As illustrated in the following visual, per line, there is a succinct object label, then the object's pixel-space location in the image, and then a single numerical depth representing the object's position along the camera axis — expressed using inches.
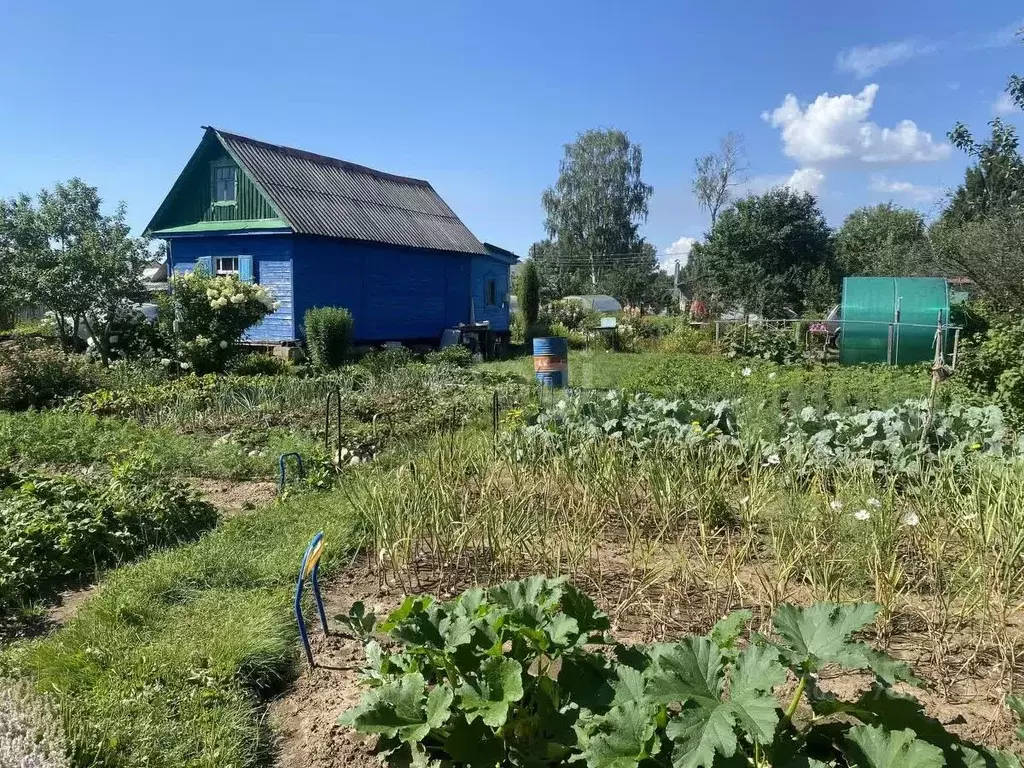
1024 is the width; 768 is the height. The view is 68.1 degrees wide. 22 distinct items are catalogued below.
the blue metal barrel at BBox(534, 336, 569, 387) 350.3
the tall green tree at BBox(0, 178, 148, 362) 476.1
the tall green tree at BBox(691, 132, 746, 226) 1457.9
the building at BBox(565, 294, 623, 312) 1504.7
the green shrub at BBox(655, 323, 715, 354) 652.7
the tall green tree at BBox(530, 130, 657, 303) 1552.7
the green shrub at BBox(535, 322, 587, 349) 835.1
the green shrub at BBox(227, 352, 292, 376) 489.4
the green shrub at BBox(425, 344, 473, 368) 550.9
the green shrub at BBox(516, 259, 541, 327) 900.6
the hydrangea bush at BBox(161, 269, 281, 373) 476.7
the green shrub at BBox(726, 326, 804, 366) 571.2
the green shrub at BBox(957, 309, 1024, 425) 241.8
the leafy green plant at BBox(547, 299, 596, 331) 1010.6
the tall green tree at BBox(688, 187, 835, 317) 1018.7
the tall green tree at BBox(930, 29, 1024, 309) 391.2
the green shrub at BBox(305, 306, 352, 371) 529.3
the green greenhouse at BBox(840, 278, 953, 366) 563.8
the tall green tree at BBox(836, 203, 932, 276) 885.8
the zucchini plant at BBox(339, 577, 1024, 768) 63.7
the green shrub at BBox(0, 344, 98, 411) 362.6
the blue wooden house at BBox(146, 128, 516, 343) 593.0
